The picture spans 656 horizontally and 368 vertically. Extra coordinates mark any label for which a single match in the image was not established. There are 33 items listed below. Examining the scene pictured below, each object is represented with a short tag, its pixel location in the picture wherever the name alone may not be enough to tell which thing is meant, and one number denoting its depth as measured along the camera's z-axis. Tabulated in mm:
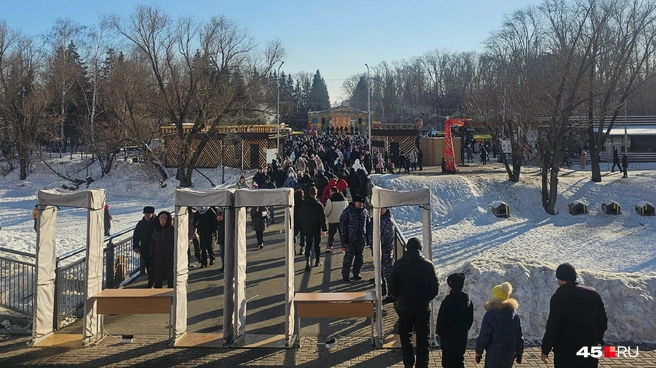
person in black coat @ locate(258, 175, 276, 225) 16088
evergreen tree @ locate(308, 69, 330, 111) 130125
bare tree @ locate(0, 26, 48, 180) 38281
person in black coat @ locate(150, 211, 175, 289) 9789
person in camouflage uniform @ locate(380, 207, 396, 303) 9797
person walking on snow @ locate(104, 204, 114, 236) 16436
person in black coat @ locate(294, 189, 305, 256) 12956
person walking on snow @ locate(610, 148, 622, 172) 35141
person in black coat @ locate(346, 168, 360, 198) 19906
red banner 30266
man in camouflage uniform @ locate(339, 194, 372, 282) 10867
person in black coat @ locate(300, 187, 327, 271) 11836
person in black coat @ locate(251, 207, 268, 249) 13789
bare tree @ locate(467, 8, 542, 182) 29766
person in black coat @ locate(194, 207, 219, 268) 12133
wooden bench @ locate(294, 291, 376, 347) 7988
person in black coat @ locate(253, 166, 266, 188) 18089
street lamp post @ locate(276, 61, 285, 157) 35375
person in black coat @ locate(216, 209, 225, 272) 12336
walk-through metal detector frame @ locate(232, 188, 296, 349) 7934
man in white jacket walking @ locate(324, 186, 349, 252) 13695
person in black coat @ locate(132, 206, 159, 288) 10445
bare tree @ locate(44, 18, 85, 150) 43750
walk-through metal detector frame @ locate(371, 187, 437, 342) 7996
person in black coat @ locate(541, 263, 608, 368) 5496
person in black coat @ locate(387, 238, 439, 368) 6699
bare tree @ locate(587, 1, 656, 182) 30688
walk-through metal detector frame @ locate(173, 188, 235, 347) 7918
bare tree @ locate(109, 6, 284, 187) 32031
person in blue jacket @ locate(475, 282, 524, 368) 5684
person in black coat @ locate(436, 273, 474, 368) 6086
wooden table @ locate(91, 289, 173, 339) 8141
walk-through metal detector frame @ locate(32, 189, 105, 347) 8055
